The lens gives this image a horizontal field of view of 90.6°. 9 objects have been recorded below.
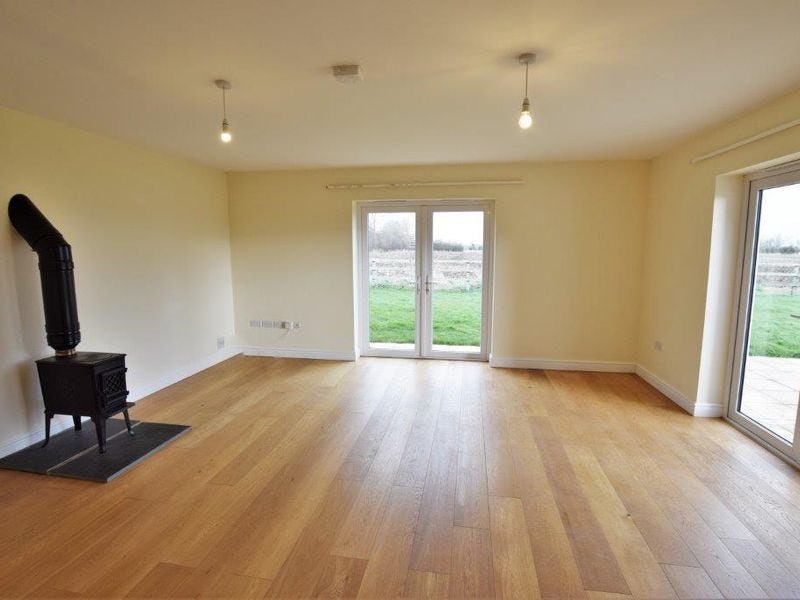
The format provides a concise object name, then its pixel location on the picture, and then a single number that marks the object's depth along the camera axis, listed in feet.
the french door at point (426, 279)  15.89
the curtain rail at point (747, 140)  8.04
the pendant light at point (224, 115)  7.56
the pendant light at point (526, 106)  6.51
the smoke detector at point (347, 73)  6.91
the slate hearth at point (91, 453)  8.23
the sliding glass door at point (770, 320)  8.93
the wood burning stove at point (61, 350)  8.71
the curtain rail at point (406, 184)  14.78
